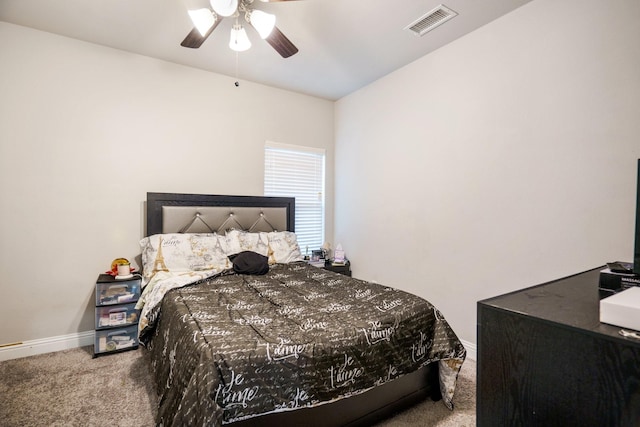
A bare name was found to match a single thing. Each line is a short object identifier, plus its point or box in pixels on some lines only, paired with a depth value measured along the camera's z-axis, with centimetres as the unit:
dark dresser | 73
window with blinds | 384
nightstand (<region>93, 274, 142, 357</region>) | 256
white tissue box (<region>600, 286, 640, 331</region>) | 76
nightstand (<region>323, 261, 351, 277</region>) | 384
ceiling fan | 193
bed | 127
